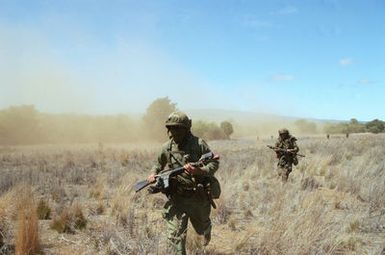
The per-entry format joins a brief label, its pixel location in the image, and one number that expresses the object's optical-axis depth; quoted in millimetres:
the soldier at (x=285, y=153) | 11570
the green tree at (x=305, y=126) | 100138
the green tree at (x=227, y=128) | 58231
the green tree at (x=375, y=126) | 66000
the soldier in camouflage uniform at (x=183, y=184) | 4922
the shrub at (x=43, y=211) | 8133
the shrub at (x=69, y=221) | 7184
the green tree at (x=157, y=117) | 51594
